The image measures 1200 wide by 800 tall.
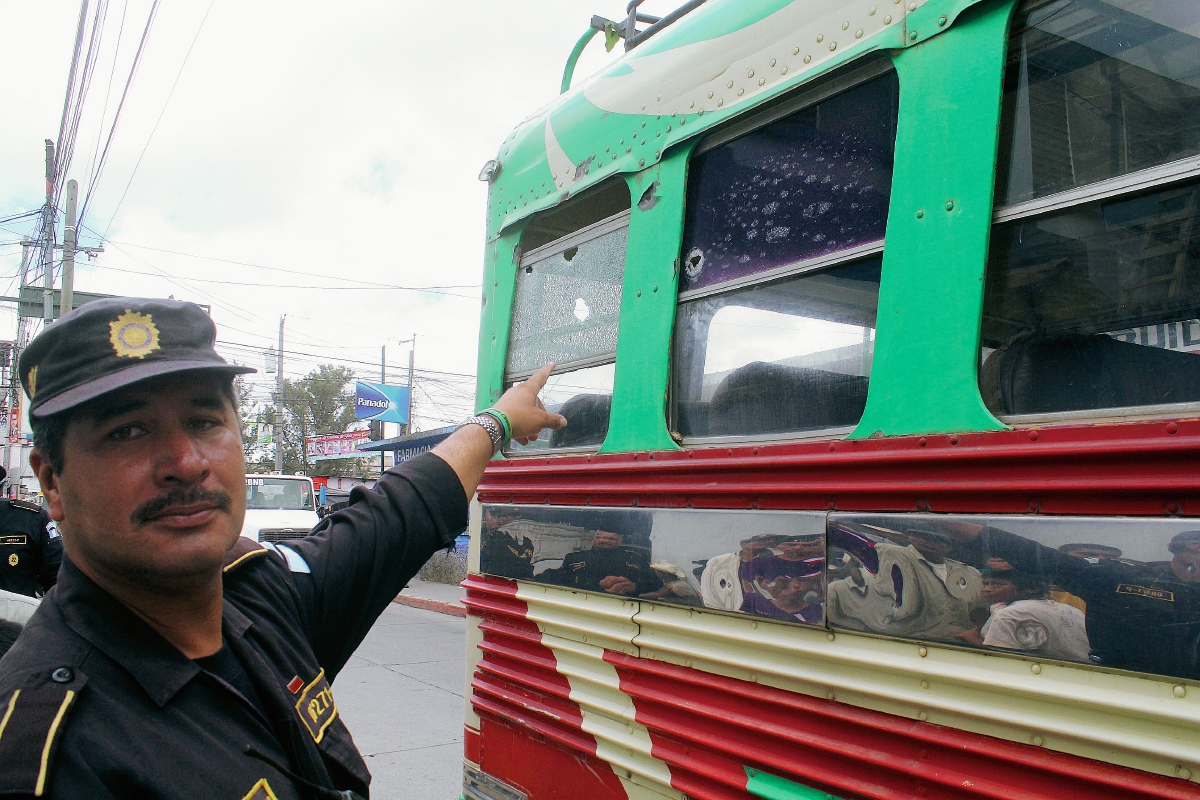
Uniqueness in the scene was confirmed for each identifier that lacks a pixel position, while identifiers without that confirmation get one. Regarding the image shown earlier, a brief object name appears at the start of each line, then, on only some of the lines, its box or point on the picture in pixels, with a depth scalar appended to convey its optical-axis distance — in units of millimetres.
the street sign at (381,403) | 23438
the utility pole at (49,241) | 16000
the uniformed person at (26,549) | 4746
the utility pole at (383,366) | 34600
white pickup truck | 13086
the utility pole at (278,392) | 32359
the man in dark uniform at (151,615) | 1060
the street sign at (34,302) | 16484
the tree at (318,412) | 41719
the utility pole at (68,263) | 15312
